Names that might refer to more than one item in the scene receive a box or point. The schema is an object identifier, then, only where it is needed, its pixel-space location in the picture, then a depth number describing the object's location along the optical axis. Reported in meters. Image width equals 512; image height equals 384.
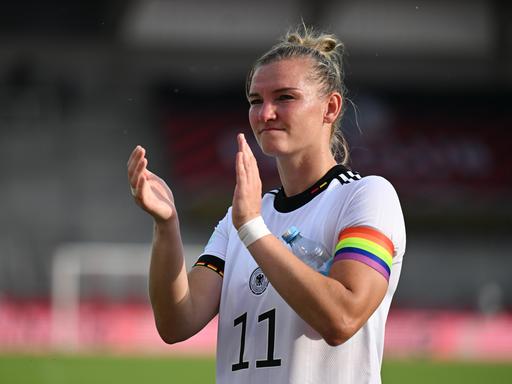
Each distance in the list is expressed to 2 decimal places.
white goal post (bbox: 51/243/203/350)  35.66
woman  5.34
